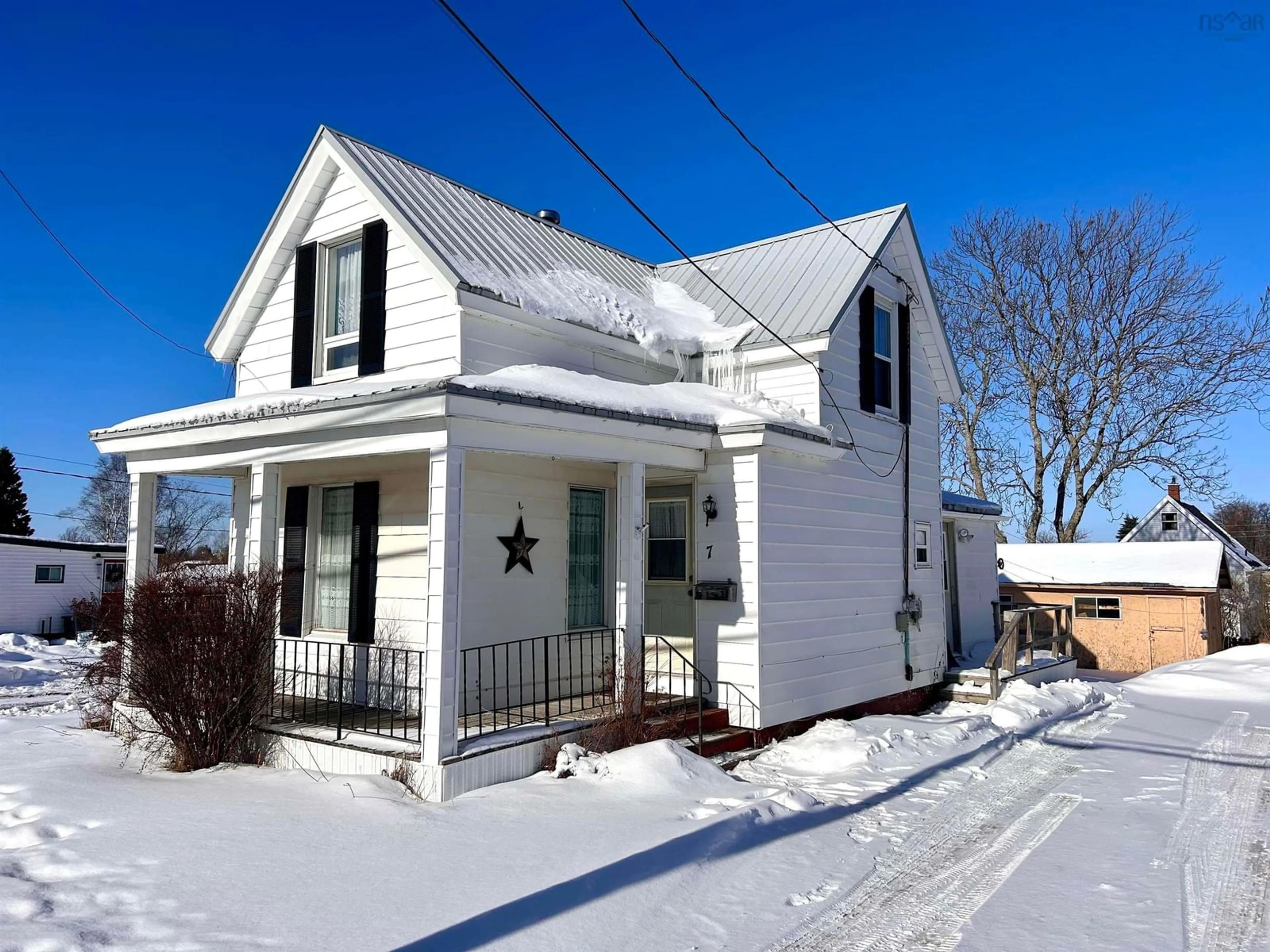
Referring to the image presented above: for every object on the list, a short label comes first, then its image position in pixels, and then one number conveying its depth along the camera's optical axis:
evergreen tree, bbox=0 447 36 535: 40.06
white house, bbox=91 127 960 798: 7.79
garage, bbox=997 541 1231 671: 24.06
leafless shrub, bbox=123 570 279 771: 7.54
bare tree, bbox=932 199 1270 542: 30.62
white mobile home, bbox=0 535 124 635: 27.69
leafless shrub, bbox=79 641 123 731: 8.06
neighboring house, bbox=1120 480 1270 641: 37.12
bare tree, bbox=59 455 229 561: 54.38
